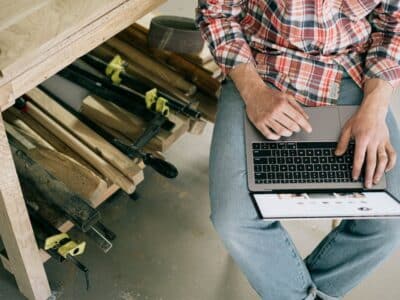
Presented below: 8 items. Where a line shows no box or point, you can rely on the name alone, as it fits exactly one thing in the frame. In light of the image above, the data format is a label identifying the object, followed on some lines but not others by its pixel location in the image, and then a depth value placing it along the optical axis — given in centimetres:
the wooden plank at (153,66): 180
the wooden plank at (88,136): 159
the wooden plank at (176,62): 179
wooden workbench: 108
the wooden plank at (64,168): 155
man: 129
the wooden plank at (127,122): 169
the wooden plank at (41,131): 164
